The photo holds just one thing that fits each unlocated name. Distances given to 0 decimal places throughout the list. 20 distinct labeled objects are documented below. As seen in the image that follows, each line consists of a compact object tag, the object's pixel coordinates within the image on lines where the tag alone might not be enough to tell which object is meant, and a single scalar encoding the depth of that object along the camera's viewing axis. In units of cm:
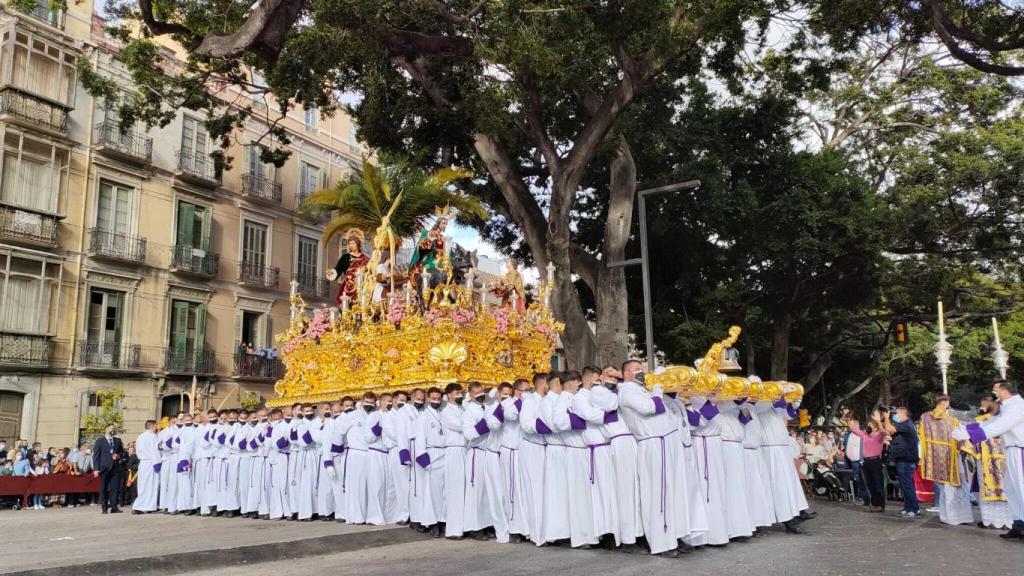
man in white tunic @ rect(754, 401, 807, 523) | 1086
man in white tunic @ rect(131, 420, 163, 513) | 1603
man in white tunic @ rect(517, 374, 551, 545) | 963
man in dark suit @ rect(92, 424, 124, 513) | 1606
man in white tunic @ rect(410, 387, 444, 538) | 1129
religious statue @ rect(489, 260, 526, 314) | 1531
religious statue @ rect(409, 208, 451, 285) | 1540
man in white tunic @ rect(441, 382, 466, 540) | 1073
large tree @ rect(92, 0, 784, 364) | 1214
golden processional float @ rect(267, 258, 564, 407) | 1362
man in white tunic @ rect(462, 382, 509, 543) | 1038
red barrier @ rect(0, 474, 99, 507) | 1789
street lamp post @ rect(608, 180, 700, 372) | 1494
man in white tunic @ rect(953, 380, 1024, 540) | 1009
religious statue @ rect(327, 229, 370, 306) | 1631
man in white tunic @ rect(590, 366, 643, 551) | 890
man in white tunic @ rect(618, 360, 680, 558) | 872
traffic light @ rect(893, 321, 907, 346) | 2297
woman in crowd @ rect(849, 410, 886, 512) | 1425
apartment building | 2203
